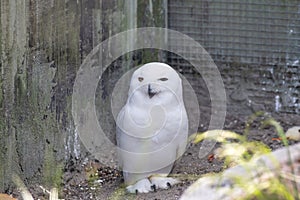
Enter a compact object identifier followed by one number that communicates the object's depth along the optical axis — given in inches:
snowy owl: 380.1
